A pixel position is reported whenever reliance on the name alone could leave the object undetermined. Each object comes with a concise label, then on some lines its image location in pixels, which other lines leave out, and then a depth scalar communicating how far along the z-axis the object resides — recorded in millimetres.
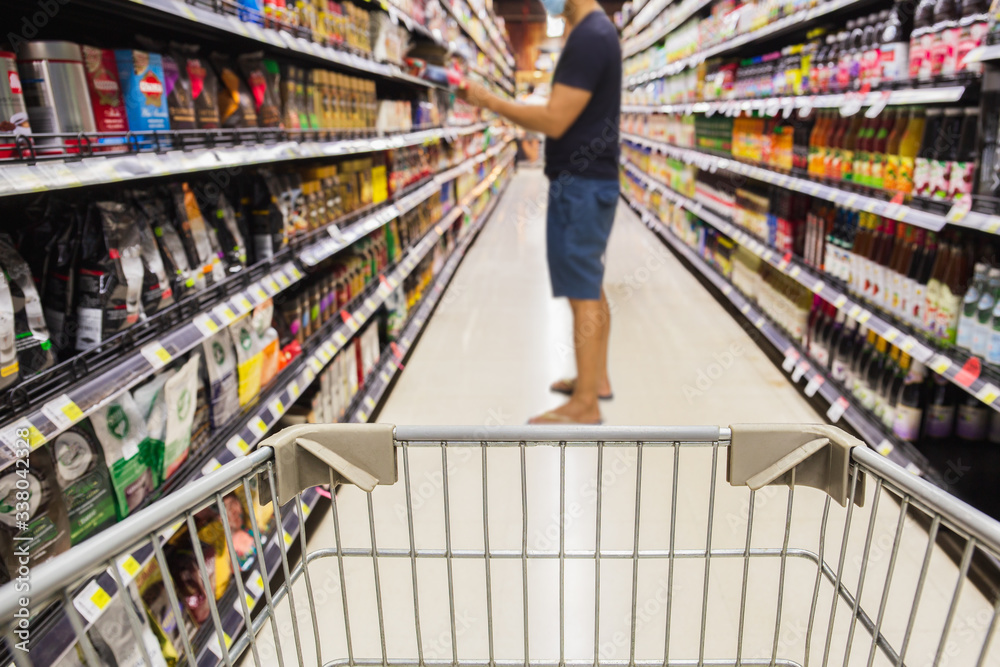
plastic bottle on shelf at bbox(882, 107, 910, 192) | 2475
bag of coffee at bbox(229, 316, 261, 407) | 1822
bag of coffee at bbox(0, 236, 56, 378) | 1114
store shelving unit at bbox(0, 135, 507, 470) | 1021
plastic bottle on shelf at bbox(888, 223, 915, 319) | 2410
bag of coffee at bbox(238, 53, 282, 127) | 2025
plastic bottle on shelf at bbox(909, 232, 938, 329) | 2285
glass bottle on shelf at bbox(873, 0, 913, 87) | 2412
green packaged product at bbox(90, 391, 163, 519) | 1281
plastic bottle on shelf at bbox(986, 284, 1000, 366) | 1865
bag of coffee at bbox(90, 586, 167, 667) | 1266
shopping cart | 834
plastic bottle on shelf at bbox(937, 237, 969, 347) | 2098
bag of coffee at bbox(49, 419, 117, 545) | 1188
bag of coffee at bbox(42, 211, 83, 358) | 1264
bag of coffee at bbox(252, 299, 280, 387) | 1943
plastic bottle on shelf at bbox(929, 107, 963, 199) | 2137
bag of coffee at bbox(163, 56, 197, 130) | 1547
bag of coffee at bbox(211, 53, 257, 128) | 1890
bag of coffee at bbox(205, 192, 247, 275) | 1848
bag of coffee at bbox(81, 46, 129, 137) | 1321
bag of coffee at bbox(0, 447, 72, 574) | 1058
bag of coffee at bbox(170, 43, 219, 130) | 1658
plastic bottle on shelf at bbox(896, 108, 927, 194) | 2426
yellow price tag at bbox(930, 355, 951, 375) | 1990
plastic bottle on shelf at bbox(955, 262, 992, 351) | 1961
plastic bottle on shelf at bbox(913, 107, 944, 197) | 2231
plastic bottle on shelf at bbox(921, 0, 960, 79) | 2074
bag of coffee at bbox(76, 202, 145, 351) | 1273
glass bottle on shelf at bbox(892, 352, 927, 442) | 2354
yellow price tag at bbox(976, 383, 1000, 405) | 1760
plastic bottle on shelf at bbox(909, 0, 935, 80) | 2193
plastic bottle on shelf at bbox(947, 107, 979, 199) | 2035
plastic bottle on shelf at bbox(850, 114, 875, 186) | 2688
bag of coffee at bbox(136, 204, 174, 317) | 1428
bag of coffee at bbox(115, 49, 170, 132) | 1395
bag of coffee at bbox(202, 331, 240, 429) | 1690
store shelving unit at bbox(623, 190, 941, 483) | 2254
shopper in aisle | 2559
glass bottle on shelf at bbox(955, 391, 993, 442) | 2309
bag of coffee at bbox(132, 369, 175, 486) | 1406
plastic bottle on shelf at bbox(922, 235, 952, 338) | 2176
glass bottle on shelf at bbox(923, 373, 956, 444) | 2346
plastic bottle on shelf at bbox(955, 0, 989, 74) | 1952
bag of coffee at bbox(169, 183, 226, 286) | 1645
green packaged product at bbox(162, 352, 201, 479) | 1464
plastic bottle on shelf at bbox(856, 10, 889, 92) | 2535
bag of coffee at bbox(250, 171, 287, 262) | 2078
